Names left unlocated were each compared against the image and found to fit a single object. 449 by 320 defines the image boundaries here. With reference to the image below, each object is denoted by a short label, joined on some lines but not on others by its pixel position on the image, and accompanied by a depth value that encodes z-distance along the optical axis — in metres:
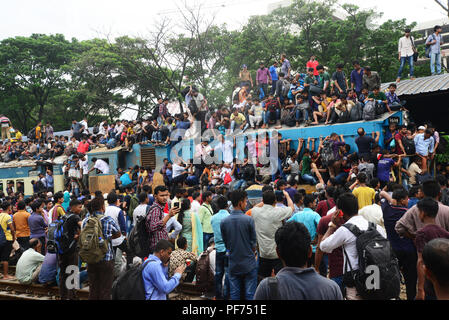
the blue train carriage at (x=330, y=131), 12.89
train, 13.31
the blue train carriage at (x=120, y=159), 19.23
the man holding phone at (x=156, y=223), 6.45
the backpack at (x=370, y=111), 12.97
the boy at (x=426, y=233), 4.00
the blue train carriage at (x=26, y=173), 23.17
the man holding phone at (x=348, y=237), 4.14
